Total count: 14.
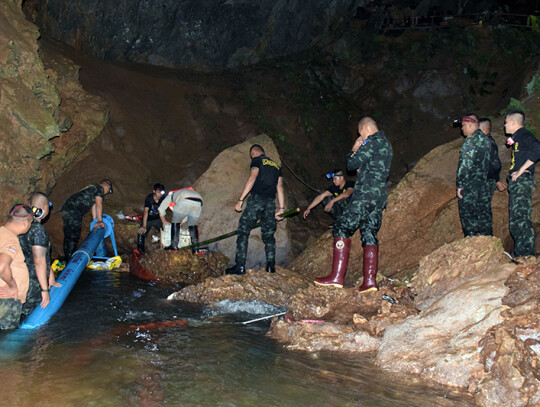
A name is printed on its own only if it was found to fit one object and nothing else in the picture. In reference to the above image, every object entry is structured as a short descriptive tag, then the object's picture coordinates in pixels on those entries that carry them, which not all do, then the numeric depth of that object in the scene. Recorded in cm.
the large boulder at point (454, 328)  379
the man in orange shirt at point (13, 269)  492
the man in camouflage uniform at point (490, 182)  649
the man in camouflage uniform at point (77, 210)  911
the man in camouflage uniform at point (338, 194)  864
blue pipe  536
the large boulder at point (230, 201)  928
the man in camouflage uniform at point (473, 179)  631
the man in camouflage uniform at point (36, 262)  533
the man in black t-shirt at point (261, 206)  730
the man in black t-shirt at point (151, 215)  938
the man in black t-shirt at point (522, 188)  584
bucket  875
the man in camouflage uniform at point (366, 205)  556
